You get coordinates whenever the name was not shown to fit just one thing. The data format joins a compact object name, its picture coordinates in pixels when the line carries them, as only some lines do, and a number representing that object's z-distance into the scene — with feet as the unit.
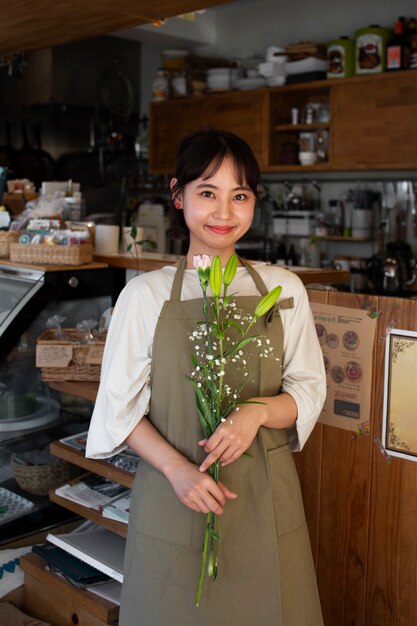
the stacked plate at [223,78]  19.56
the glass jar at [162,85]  20.71
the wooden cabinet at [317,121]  15.96
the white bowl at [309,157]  17.71
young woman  5.32
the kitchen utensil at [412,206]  16.53
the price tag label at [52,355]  8.00
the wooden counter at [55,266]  8.51
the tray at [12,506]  8.90
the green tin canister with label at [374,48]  16.43
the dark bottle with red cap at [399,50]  16.01
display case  8.49
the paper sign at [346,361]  6.85
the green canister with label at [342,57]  16.98
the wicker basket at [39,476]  8.96
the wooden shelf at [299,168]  17.43
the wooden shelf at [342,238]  17.24
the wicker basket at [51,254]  8.73
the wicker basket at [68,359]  8.00
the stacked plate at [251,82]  18.76
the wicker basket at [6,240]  9.52
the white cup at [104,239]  9.93
